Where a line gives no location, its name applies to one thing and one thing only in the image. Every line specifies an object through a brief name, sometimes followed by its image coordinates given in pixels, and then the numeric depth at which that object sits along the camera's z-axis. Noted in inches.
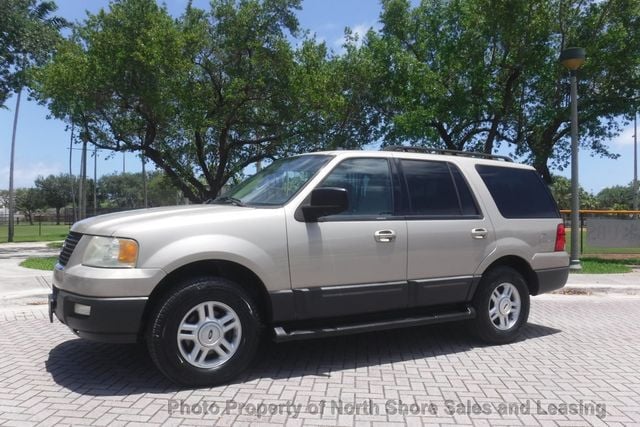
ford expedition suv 166.7
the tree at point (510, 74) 618.8
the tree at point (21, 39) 677.9
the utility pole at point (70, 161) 2113.7
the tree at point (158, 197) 3353.8
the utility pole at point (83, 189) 1268.3
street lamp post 494.6
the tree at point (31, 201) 3663.9
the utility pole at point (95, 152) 770.3
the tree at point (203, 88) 585.3
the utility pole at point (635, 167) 1857.8
